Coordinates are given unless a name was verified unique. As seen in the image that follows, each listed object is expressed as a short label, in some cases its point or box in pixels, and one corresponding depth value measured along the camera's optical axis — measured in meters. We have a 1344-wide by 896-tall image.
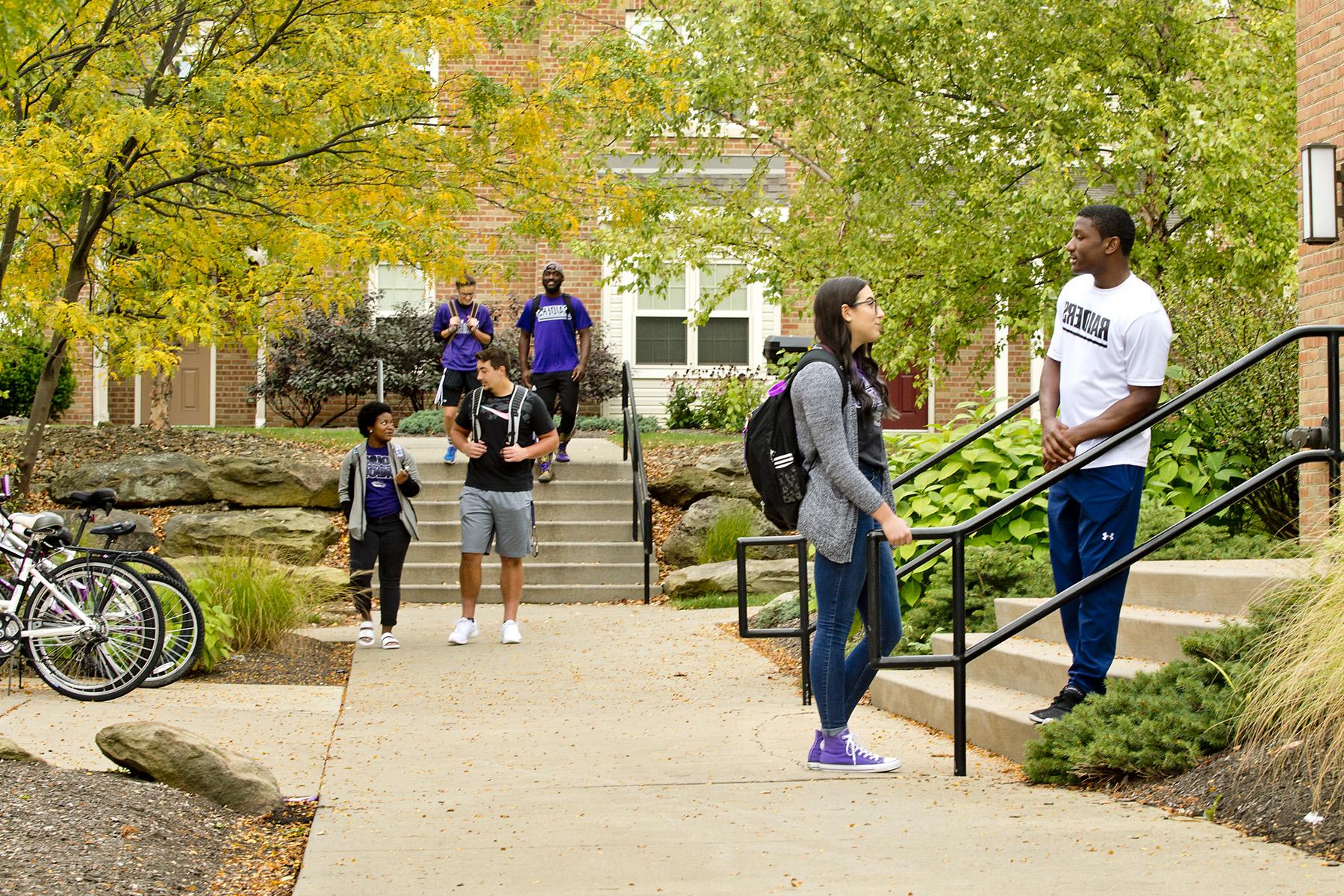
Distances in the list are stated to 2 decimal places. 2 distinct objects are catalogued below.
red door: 23.02
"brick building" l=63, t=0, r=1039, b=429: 21.97
